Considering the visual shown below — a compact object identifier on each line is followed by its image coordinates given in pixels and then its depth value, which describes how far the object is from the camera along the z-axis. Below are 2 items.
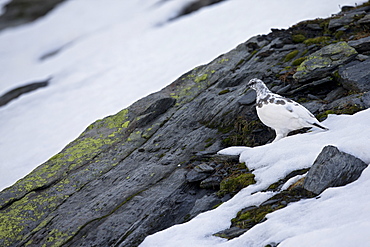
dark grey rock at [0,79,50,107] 55.46
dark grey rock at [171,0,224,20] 68.37
